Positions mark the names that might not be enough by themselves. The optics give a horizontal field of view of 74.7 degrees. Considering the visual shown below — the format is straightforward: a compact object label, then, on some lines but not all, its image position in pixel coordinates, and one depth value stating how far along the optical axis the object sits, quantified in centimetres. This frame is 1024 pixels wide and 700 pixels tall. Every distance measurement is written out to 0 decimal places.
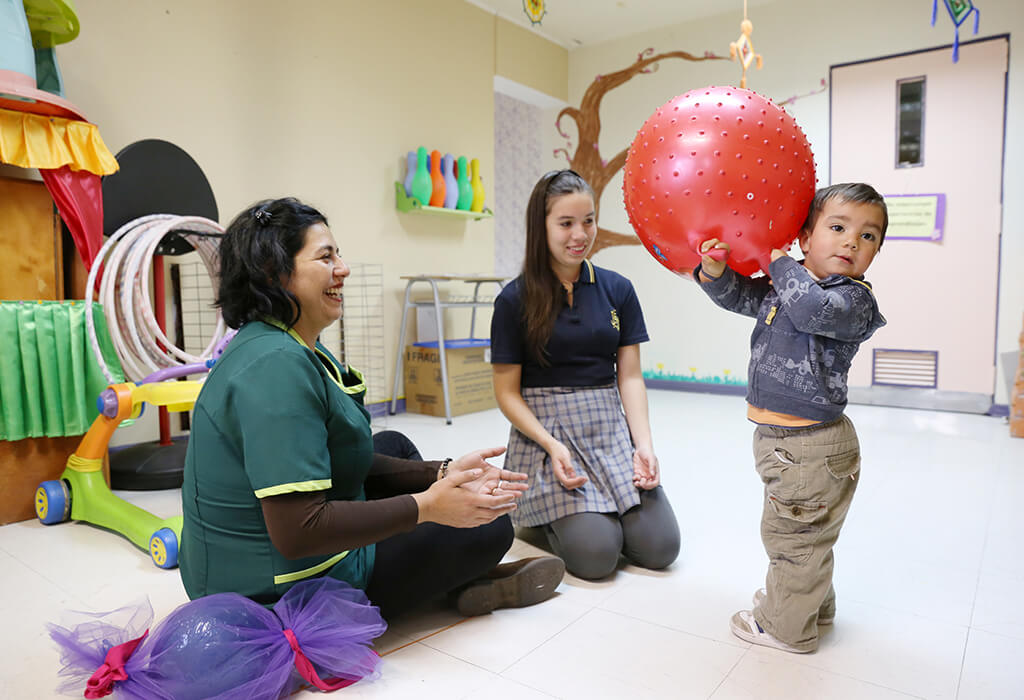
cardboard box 405
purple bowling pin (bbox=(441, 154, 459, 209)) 437
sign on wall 414
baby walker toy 202
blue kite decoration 320
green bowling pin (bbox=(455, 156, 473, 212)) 448
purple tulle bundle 104
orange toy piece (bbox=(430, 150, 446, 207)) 426
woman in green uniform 103
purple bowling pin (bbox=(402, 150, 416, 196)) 414
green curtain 209
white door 401
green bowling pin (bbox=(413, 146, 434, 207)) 413
